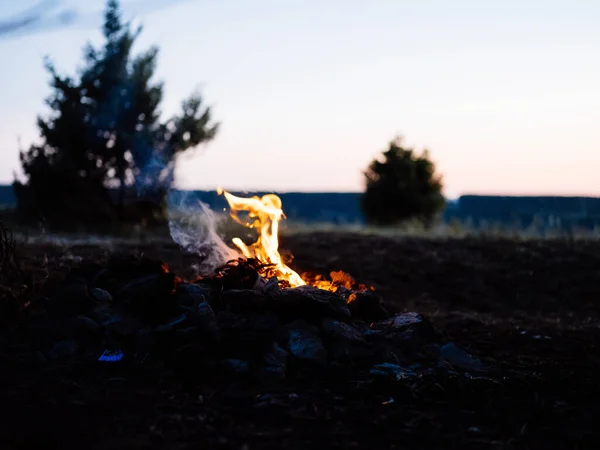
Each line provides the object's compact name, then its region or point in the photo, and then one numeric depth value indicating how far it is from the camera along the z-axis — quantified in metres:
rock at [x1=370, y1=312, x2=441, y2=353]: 6.60
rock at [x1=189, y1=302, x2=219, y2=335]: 6.02
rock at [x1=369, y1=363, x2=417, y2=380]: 5.54
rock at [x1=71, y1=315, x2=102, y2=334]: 6.38
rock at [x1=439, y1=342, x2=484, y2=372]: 6.36
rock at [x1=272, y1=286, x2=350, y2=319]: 6.44
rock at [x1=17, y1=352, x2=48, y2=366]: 5.92
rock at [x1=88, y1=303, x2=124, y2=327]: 6.45
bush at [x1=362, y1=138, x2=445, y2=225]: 23.41
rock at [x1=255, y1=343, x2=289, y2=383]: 5.57
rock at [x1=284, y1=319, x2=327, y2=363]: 5.96
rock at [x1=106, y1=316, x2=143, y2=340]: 6.27
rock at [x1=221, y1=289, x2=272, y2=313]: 6.42
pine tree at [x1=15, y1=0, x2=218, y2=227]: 20.62
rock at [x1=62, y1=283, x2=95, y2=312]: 6.73
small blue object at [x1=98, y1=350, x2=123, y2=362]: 5.97
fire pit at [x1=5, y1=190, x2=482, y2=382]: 5.90
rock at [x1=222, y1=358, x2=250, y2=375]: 5.63
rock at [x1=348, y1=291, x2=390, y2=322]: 7.42
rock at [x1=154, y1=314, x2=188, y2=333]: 6.23
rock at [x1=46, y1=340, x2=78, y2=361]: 6.09
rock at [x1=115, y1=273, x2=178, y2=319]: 6.69
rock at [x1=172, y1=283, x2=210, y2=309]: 6.63
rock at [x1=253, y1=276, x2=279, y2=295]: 6.52
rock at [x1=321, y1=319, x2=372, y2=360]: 6.07
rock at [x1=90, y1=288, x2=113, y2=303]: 6.82
